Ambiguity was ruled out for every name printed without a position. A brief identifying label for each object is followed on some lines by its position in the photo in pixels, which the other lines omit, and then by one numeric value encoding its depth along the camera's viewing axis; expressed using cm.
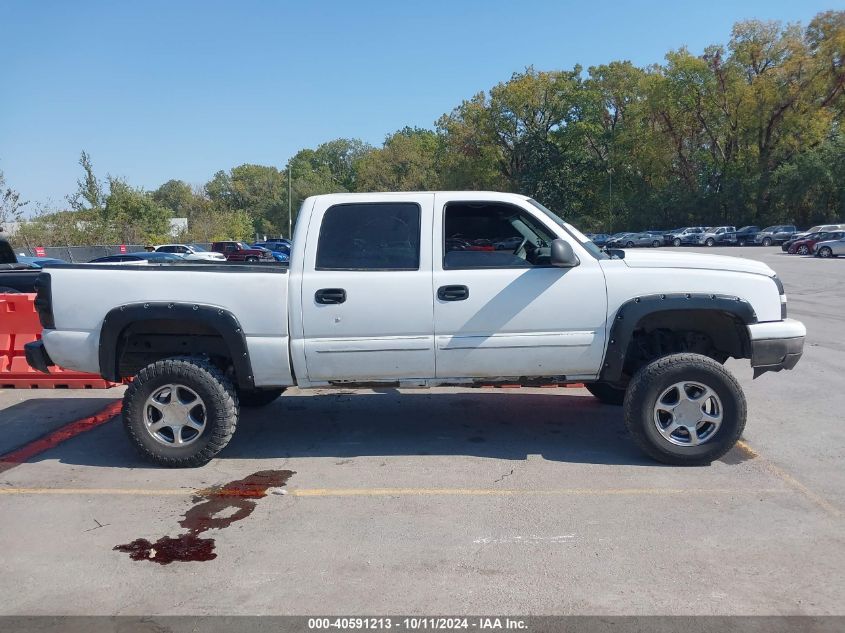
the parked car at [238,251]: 3922
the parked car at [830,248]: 3531
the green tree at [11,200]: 3800
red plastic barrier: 812
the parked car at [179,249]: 3605
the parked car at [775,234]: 5166
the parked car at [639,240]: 5759
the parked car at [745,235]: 5466
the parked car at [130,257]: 2086
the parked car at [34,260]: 2422
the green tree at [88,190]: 4584
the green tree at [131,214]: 4597
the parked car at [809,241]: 3628
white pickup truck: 511
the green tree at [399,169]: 7206
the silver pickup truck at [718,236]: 5488
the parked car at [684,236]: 5699
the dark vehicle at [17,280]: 1084
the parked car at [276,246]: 4959
